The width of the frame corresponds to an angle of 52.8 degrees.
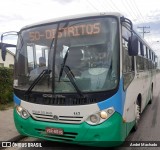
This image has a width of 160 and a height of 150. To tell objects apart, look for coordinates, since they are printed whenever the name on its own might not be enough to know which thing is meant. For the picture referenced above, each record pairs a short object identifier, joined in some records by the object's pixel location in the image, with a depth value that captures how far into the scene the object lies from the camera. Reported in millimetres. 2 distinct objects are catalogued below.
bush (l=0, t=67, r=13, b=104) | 6754
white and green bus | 2854
